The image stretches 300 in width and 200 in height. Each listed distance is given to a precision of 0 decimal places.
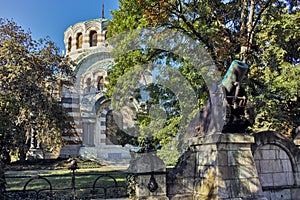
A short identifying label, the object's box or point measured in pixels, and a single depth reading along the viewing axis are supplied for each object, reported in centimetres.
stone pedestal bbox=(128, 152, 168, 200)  667
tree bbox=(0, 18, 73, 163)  1221
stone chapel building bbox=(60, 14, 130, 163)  2189
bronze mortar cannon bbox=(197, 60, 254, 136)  665
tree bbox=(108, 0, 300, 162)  1185
